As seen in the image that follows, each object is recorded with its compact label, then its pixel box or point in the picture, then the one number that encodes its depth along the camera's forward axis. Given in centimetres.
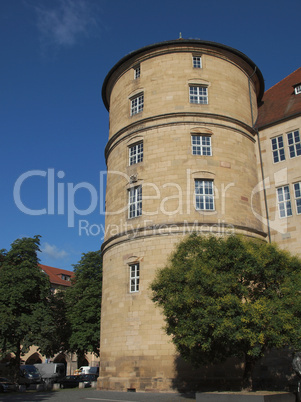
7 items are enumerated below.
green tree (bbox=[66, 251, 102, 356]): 3431
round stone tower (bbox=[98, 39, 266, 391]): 2084
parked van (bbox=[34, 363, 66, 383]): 4334
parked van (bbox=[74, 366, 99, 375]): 5029
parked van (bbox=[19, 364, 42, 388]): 3801
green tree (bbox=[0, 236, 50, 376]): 2947
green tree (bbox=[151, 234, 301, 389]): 1308
